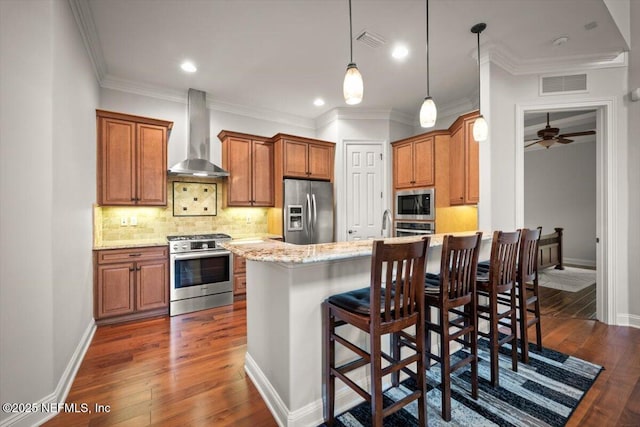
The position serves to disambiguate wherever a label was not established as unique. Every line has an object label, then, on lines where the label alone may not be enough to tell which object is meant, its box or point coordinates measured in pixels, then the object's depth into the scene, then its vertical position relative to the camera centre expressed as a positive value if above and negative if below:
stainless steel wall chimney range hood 3.90 +1.09
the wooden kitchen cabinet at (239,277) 3.96 -0.91
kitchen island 1.62 -0.66
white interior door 4.86 +0.43
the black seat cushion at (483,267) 2.36 -0.49
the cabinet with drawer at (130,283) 3.10 -0.82
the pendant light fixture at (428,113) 2.20 +0.79
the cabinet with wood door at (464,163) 3.33 +0.62
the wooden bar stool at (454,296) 1.68 -0.54
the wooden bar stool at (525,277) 2.30 -0.56
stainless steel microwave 4.18 +0.12
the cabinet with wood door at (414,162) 4.21 +0.80
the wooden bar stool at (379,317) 1.36 -0.56
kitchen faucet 2.31 -0.06
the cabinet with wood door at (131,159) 3.32 +0.68
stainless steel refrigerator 4.37 +0.02
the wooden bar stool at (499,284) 2.00 -0.55
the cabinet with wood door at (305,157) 4.43 +0.92
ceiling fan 4.51 +1.27
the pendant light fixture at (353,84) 1.77 +0.82
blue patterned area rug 1.69 -1.26
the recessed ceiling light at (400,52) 3.01 +1.78
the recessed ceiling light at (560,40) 2.82 +1.75
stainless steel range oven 3.51 -0.80
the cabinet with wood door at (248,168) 4.25 +0.71
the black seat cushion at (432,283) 1.82 -0.51
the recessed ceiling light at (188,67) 3.30 +1.78
